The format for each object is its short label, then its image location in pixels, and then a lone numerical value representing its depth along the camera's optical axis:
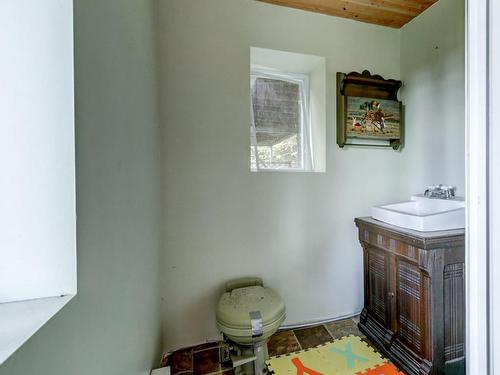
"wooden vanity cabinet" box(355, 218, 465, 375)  1.16
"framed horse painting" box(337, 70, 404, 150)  1.74
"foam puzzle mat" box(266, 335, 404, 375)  1.27
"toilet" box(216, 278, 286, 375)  1.13
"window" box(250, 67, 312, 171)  1.76
